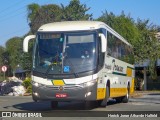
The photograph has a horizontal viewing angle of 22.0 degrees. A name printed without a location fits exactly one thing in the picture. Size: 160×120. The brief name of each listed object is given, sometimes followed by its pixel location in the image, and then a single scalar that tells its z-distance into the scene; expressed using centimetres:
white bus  1616
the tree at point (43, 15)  6656
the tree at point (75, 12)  5416
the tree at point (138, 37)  4572
